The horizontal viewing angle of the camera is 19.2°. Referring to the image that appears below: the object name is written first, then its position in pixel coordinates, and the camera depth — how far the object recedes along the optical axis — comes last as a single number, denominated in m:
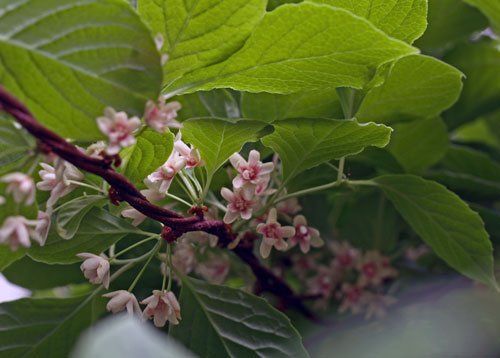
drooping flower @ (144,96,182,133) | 0.54
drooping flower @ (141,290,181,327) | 0.59
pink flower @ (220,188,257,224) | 0.60
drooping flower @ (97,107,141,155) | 0.53
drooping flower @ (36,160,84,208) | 0.57
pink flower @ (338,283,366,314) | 0.74
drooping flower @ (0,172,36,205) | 0.52
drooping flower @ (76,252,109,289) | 0.59
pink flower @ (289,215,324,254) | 0.63
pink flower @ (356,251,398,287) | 0.75
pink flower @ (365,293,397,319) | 0.73
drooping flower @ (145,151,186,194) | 0.59
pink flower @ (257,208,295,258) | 0.61
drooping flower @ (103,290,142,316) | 0.59
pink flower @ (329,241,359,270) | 0.77
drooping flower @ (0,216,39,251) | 0.52
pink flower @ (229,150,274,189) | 0.60
